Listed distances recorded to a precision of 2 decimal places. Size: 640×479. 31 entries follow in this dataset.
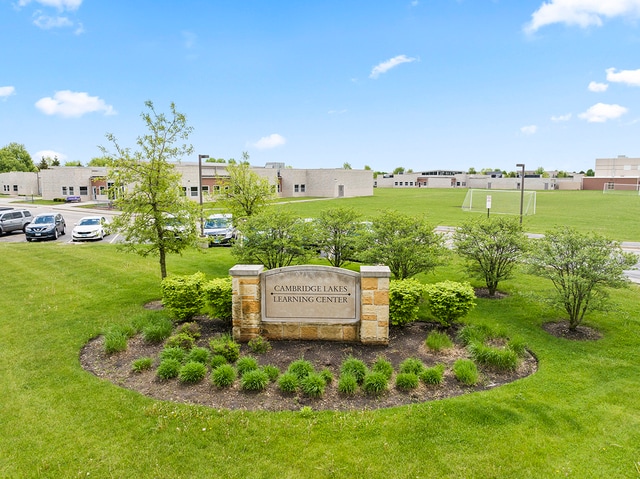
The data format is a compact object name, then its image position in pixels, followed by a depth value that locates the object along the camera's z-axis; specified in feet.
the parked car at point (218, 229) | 73.78
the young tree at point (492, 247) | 37.63
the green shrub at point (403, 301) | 29.81
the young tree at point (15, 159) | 303.07
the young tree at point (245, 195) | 59.52
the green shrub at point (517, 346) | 26.89
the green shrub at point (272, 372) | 23.61
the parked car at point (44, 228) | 84.48
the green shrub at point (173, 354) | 25.31
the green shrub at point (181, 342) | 27.30
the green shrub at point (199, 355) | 25.30
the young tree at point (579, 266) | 28.94
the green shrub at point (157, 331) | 28.63
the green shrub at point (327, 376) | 23.15
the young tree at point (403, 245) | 35.68
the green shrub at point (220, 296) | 30.37
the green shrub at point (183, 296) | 31.23
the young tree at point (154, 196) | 37.22
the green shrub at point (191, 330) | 28.89
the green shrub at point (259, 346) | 27.35
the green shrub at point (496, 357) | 24.99
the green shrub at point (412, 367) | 24.08
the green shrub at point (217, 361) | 24.77
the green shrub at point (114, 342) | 27.02
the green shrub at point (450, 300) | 29.71
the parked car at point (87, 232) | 82.94
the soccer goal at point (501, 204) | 146.72
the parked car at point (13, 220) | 91.71
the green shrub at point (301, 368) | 23.49
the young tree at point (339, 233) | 40.29
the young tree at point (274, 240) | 38.70
